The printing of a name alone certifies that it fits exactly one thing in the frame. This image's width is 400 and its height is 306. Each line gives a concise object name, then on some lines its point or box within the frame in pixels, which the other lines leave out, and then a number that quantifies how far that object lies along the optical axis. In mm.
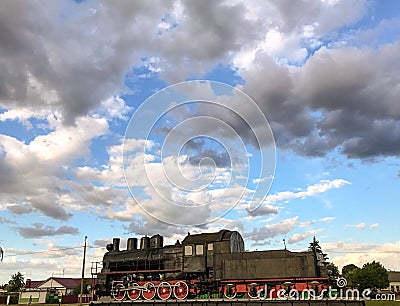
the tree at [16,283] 91231
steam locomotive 25359
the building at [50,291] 60847
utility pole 41094
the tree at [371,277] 70188
